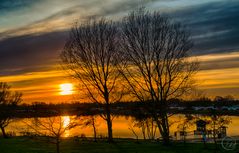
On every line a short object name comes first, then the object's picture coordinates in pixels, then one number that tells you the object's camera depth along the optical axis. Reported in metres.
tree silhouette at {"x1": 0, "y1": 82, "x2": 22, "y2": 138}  87.15
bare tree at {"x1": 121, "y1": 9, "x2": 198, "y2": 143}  54.00
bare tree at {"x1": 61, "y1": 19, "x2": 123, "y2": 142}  62.81
